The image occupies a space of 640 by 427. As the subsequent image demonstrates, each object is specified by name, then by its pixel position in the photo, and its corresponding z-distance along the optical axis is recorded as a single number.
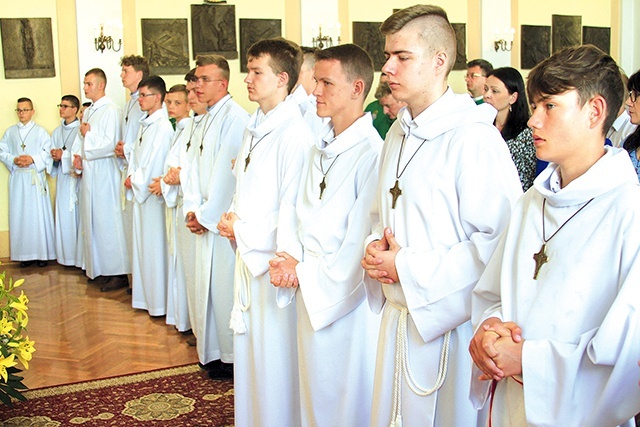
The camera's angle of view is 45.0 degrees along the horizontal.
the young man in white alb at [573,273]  2.02
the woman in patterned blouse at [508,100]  5.36
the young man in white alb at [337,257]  3.46
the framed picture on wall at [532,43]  13.23
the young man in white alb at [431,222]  2.72
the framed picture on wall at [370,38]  11.77
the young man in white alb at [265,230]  4.08
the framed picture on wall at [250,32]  10.98
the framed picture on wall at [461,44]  12.41
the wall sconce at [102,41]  10.26
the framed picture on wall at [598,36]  13.91
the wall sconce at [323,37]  11.23
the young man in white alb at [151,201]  7.09
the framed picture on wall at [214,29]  10.74
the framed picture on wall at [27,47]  10.15
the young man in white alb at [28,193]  9.95
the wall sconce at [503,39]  12.73
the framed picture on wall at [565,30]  13.53
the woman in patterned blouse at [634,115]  4.14
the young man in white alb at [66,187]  9.63
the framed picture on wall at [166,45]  10.57
